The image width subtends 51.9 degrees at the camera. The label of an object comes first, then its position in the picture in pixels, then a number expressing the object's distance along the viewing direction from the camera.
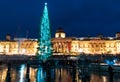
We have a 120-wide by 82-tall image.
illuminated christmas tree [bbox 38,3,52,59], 30.77
